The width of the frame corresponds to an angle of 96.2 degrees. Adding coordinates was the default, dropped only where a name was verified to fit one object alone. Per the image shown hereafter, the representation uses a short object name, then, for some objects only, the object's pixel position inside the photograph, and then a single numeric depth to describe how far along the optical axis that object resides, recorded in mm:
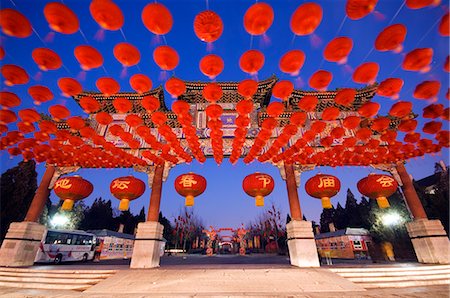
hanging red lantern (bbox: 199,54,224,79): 3938
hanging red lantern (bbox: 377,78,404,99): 4434
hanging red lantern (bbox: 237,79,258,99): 4684
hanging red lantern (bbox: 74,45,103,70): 3499
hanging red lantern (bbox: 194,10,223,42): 3238
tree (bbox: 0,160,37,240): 16625
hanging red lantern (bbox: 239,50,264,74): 3852
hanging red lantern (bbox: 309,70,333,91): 4250
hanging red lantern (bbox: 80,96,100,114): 4781
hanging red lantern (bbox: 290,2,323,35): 2995
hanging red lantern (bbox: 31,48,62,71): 3521
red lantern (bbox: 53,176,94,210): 7871
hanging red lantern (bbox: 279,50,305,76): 3789
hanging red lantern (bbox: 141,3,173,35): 3023
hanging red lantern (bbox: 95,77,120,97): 4387
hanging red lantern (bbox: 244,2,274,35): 3043
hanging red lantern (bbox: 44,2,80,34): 2885
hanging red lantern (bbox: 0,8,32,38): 2820
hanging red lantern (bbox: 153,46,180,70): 3695
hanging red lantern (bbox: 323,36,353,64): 3479
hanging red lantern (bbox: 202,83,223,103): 4828
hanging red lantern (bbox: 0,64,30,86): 3701
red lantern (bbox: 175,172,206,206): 7949
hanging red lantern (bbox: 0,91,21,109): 4281
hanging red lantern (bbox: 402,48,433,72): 3482
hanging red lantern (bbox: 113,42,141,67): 3572
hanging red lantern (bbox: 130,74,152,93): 4355
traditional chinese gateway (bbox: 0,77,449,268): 5879
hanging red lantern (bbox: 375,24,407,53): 3232
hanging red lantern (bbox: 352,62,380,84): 3953
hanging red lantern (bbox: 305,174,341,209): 7895
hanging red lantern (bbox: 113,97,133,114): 5128
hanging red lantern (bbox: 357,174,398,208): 7754
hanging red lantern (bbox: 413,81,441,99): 4098
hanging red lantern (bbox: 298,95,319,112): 5301
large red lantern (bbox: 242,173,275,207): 7887
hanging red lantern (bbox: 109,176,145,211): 7957
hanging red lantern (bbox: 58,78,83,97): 4223
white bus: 14200
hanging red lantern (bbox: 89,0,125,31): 2895
